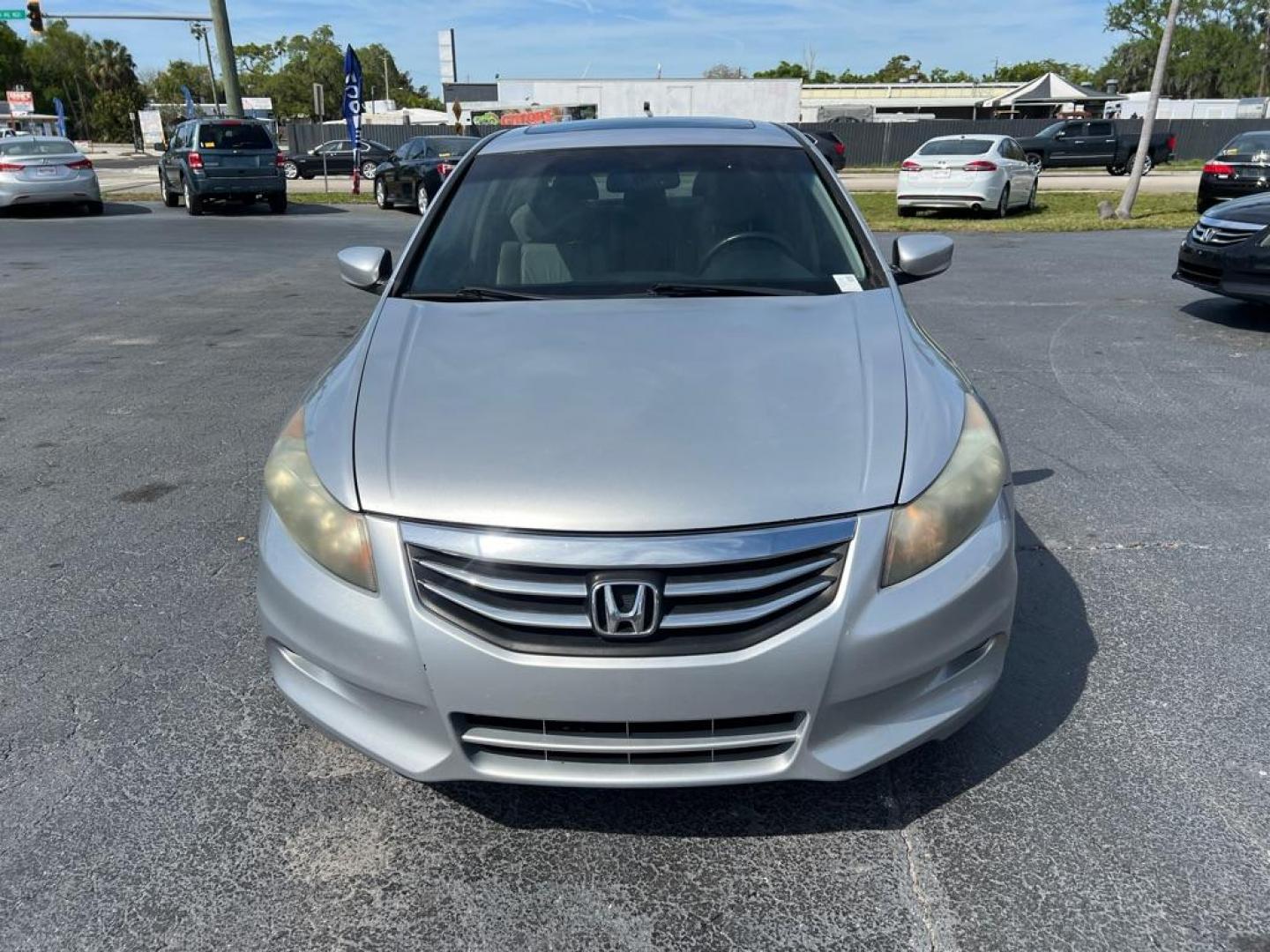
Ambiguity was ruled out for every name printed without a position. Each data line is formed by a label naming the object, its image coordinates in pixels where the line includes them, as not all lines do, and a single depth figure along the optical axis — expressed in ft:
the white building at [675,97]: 159.74
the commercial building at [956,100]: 192.34
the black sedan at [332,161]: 109.60
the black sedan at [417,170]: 61.36
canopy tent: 191.31
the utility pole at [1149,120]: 50.62
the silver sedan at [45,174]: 59.11
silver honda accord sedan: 6.67
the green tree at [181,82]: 335.88
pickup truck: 101.30
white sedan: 54.70
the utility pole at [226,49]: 72.13
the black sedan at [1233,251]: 24.40
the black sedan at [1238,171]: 52.48
